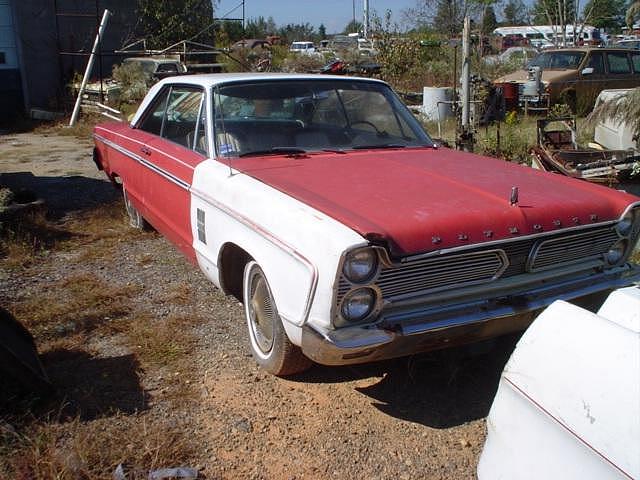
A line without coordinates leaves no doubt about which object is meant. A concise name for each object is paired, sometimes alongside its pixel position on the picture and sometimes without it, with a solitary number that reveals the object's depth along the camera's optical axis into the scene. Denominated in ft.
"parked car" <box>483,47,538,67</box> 58.39
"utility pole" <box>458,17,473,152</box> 23.09
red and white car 8.87
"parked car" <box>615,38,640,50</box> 92.20
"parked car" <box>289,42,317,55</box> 136.42
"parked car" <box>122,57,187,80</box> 49.03
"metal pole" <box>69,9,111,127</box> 45.57
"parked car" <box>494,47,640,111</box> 44.21
